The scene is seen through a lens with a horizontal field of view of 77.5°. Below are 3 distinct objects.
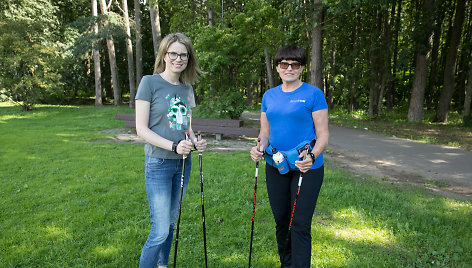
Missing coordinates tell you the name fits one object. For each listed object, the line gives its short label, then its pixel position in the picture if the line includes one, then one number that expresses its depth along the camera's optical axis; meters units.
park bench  10.57
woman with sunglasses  2.53
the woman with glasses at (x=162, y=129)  2.38
